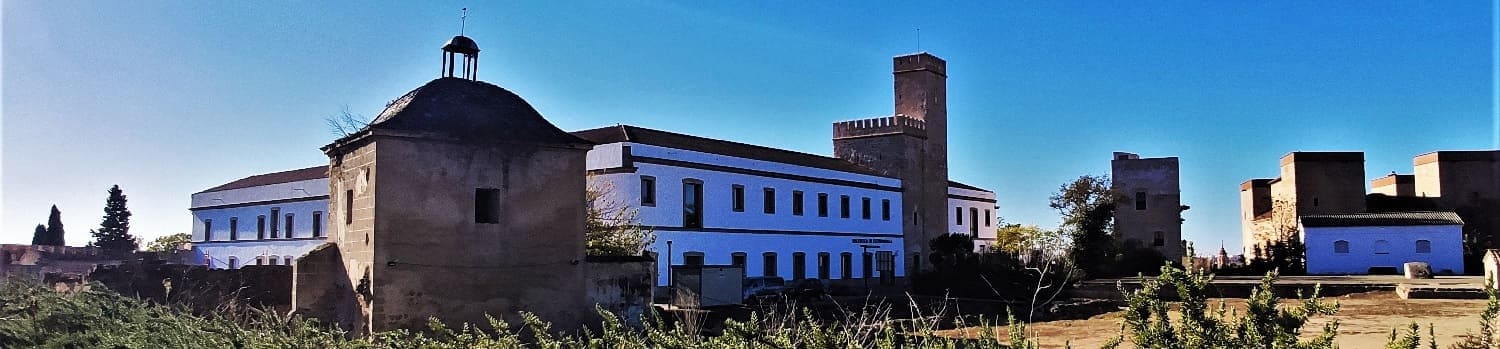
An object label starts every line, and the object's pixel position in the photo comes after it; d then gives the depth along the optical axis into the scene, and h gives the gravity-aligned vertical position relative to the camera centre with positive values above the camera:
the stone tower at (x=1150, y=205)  49.06 +2.12
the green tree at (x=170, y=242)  58.62 +0.79
